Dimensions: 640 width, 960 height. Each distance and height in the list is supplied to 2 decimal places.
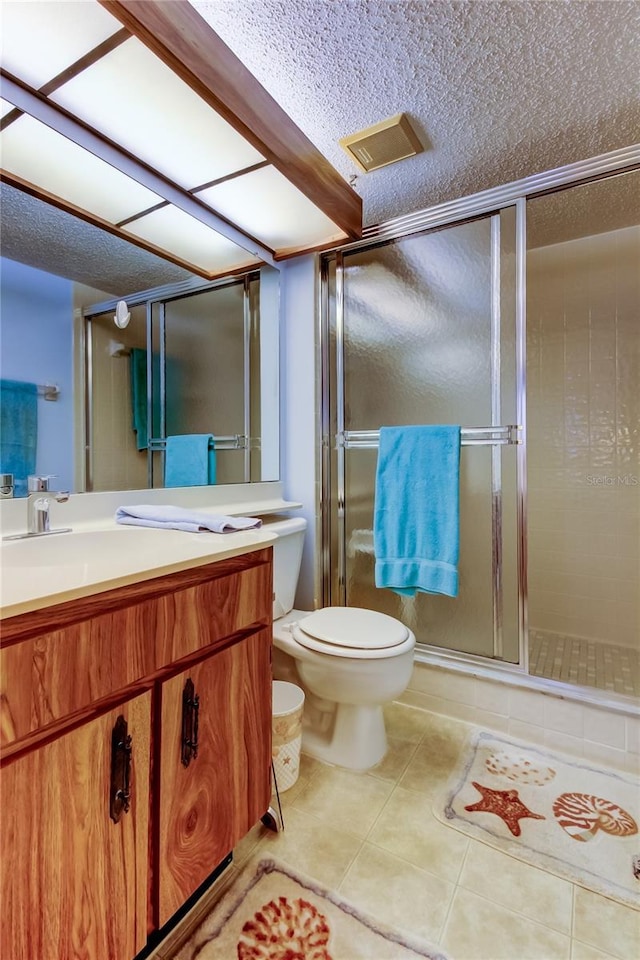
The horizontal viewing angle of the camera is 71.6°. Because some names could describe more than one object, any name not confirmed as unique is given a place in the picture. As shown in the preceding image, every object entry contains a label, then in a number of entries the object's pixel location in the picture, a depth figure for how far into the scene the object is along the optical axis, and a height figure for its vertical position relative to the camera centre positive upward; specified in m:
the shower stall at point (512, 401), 1.69 +0.33
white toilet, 1.35 -0.60
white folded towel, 1.17 -0.12
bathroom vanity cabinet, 0.62 -0.46
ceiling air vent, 1.37 +1.08
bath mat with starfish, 1.11 -0.97
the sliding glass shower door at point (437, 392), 1.70 +0.35
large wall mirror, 1.18 +0.39
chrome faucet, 1.09 -0.07
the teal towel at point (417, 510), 1.68 -0.13
